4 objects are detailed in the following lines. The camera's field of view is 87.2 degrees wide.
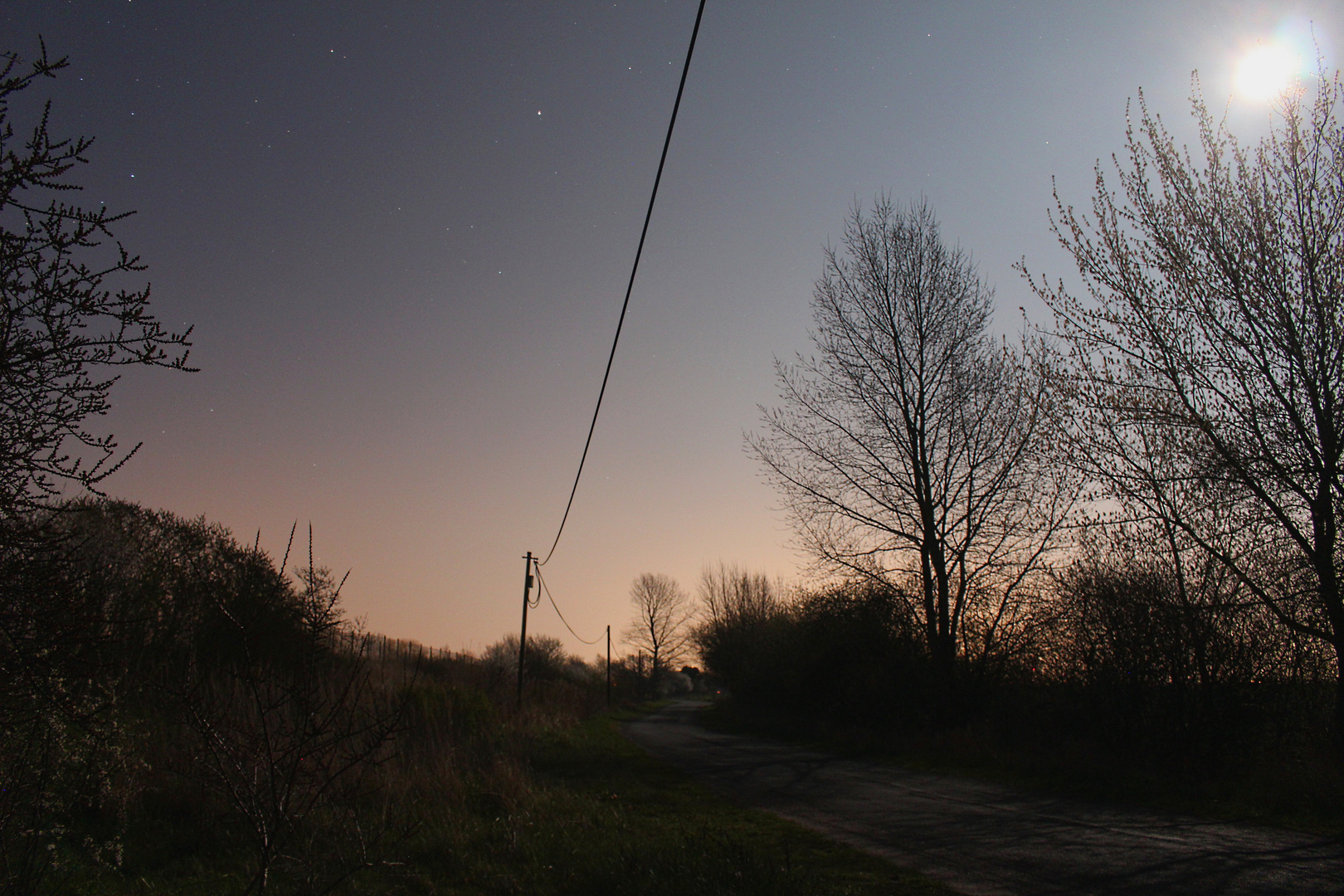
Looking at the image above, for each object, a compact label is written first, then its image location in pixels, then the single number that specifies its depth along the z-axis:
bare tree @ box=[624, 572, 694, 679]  80.56
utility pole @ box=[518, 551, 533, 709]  30.94
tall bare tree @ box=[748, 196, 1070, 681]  17.12
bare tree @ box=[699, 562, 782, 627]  41.19
